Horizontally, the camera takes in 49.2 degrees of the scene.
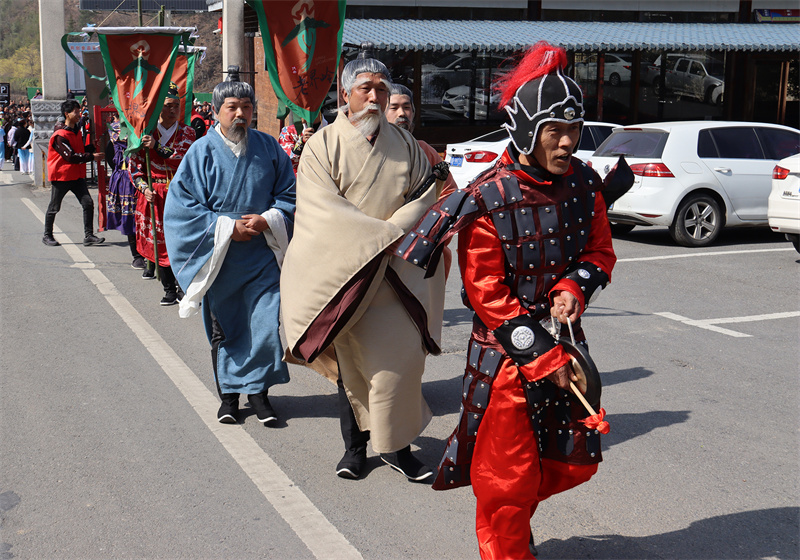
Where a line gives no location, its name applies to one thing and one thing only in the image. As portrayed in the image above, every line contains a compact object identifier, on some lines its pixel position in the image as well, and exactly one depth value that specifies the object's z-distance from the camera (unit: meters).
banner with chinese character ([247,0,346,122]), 6.52
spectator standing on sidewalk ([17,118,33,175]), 24.66
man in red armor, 3.07
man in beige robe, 4.05
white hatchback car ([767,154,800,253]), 9.79
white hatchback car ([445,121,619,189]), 13.38
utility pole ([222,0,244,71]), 20.41
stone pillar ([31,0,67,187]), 19.34
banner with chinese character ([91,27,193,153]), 8.19
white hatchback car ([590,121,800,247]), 11.18
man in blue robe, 5.05
